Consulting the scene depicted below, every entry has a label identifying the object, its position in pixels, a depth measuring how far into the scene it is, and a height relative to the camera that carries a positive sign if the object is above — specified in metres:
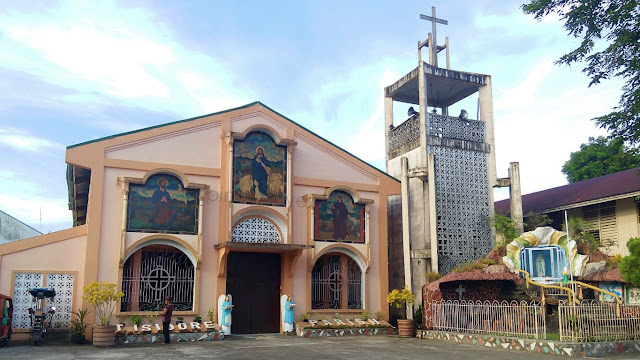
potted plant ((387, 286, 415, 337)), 19.19 -0.61
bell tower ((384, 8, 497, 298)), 21.31 +4.13
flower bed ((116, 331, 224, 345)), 16.16 -1.47
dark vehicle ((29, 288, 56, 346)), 15.66 -0.72
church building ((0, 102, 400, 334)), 17.22 +1.88
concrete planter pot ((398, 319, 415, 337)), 19.17 -1.41
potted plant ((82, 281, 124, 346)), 15.59 -0.50
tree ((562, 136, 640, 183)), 31.08 +6.69
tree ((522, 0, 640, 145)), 15.59 +6.40
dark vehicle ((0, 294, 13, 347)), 15.27 -0.86
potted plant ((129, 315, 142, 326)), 16.93 -0.99
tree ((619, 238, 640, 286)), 14.90 +0.51
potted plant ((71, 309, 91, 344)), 16.34 -1.17
